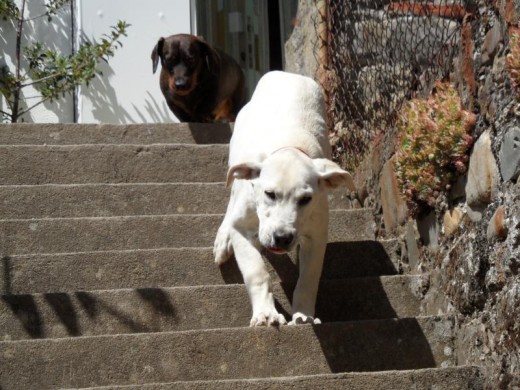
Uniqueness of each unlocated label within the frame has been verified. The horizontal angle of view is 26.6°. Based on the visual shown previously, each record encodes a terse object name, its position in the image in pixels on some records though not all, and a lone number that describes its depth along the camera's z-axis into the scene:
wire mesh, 6.05
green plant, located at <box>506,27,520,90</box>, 4.08
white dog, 4.63
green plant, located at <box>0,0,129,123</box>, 8.55
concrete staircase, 4.36
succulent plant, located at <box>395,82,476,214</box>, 4.86
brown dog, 7.79
